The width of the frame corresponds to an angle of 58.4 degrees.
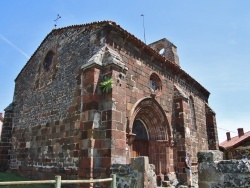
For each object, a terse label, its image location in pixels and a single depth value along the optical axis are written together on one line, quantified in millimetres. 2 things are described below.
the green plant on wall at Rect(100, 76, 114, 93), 7262
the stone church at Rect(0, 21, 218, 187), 7195
